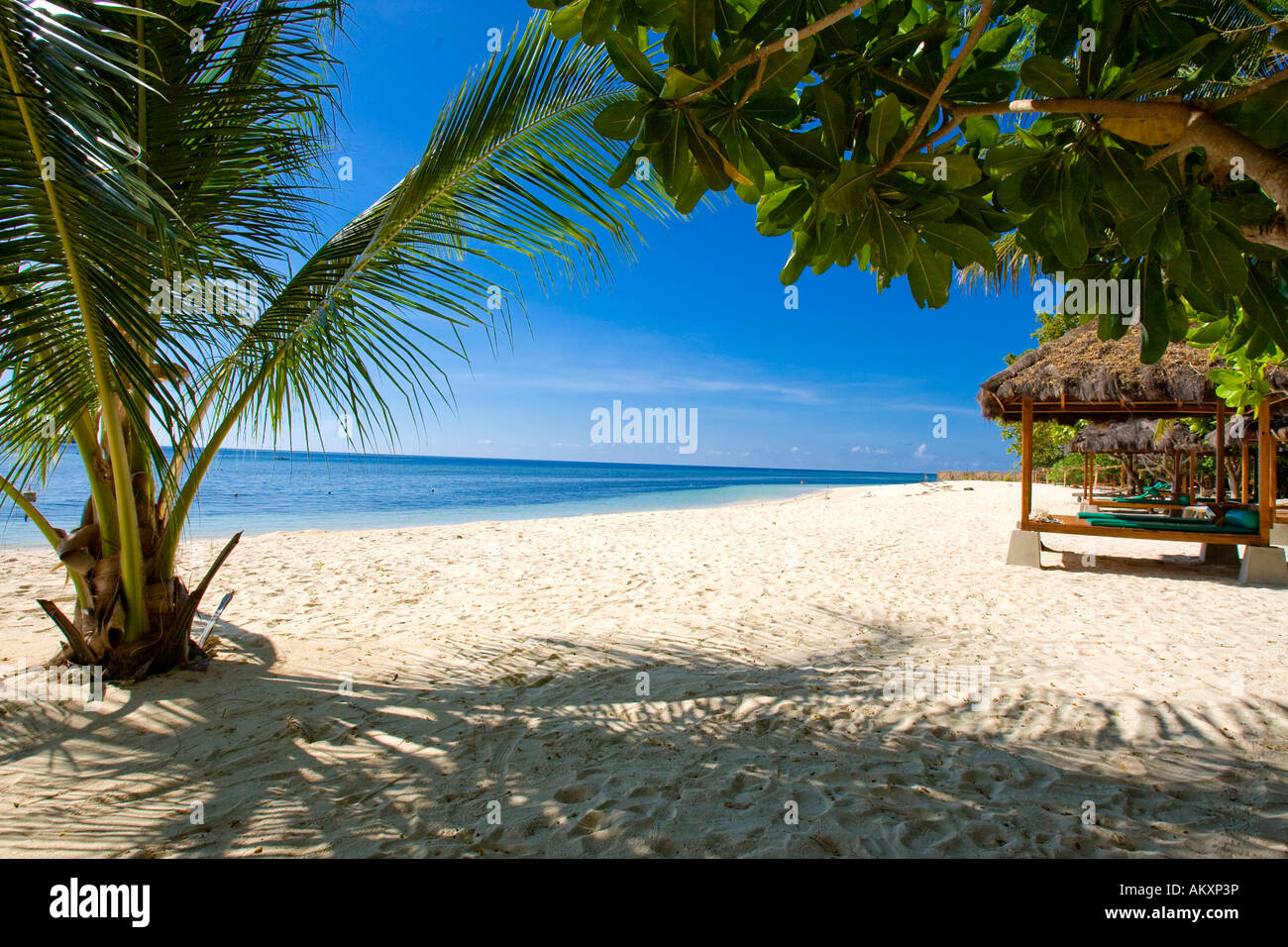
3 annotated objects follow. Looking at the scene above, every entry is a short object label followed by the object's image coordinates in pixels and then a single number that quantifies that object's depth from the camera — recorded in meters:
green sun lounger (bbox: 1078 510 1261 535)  6.55
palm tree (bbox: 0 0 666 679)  2.27
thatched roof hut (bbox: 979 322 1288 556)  6.61
